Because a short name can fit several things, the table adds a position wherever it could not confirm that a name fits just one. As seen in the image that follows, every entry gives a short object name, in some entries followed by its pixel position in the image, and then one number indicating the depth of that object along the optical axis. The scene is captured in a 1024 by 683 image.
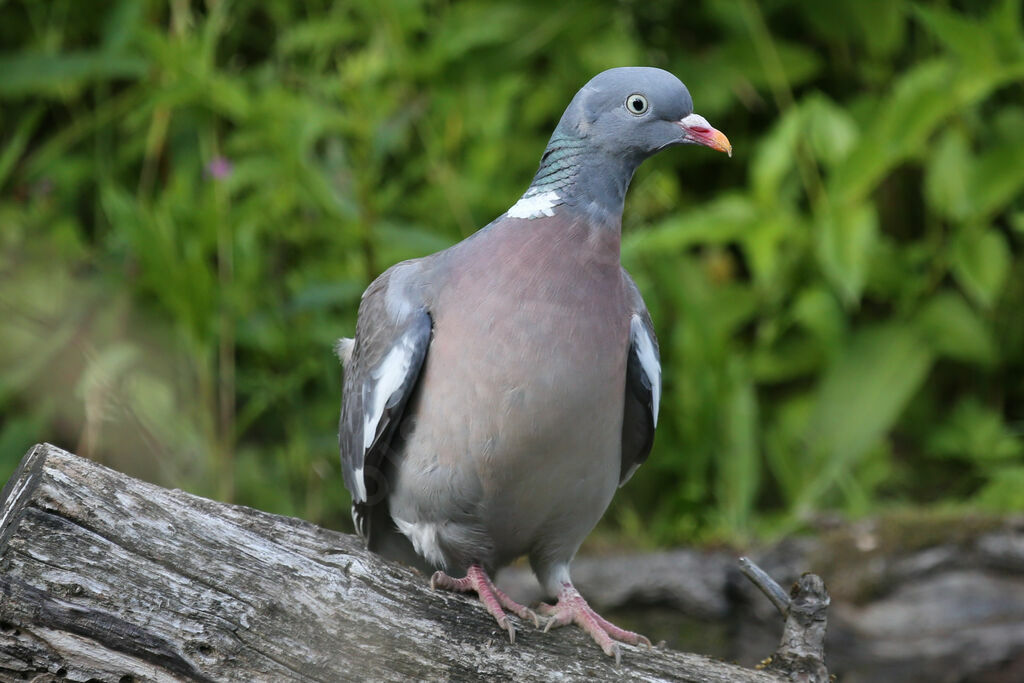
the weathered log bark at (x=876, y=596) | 8.27
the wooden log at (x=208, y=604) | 4.47
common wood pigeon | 5.53
